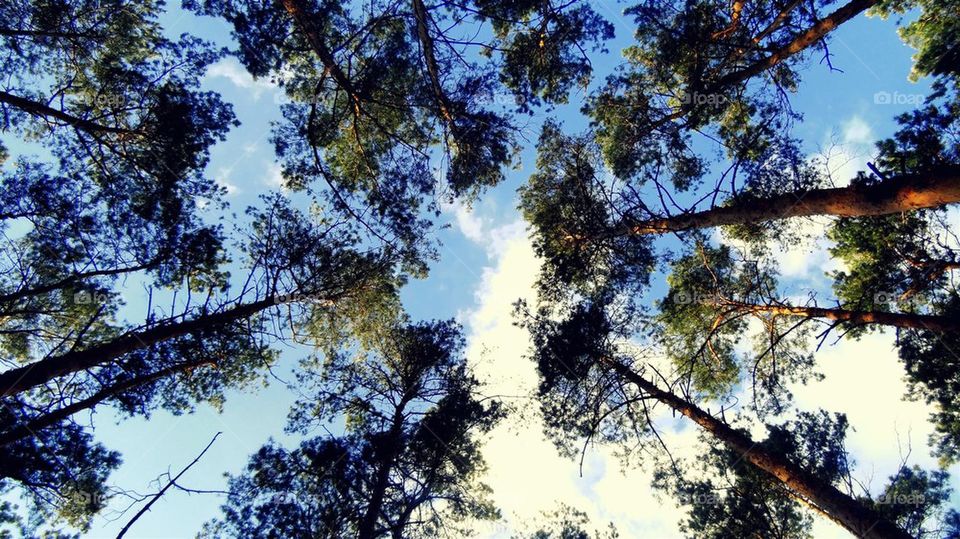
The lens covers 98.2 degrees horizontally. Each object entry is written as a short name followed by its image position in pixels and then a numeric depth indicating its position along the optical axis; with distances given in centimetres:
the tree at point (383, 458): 945
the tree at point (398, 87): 759
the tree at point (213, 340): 670
